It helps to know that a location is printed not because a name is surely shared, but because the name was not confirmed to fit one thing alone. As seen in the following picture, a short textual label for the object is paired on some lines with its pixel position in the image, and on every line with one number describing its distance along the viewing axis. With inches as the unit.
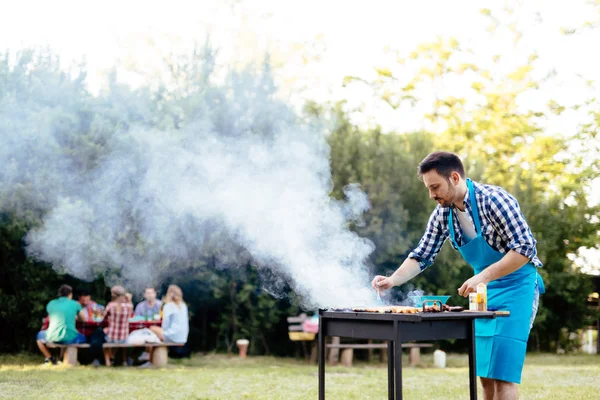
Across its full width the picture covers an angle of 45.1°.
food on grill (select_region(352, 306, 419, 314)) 131.5
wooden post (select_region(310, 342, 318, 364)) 406.0
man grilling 136.9
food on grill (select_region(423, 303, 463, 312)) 134.6
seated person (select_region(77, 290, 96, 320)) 368.8
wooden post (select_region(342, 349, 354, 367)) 389.4
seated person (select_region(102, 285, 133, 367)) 349.4
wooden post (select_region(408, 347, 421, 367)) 391.5
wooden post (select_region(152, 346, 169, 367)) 359.3
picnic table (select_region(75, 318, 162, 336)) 362.9
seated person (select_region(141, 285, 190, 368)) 361.4
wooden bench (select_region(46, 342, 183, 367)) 347.6
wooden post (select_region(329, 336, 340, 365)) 391.7
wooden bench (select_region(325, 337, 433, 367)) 388.8
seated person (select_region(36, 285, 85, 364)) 344.8
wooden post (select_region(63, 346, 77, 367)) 349.1
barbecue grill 126.2
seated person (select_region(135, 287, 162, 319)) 370.3
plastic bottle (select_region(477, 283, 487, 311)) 136.4
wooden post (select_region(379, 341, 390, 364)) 417.7
